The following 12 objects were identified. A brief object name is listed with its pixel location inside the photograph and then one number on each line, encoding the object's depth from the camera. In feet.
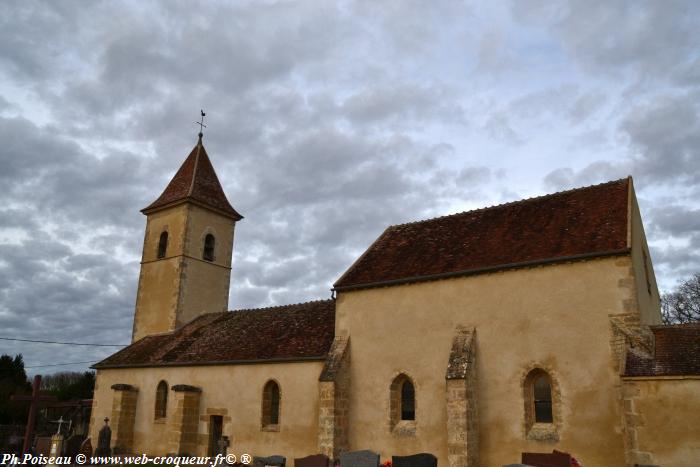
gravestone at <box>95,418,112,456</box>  72.79
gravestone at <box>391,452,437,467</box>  41.68
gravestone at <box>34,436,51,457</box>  60.54
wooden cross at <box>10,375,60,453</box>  56.13
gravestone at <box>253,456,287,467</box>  51.13
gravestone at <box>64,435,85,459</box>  67.60
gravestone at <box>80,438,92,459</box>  64.21
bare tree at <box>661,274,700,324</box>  121.29
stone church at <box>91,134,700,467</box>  43.75
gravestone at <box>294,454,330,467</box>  46.93
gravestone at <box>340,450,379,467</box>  43.27
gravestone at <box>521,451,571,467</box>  40.70
